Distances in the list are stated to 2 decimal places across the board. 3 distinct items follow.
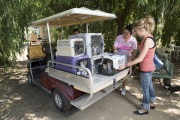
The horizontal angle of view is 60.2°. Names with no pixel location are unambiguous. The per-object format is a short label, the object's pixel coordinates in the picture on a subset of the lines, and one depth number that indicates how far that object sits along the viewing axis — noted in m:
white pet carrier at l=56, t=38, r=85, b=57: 2.67
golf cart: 2.56
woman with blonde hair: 2.67
